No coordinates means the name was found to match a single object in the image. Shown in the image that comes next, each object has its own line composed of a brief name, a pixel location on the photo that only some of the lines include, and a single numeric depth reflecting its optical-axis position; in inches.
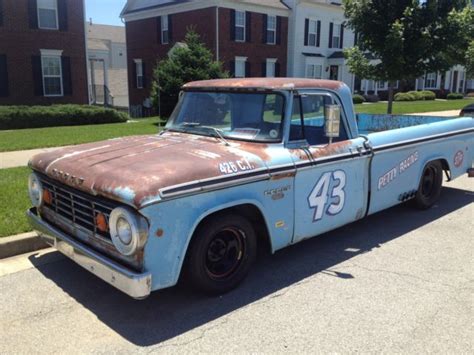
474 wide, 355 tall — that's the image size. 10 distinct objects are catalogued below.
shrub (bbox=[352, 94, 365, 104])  1323.8
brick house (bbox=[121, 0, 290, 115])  1083.9
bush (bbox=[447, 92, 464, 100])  1651.1
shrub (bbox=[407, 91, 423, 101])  1469.0
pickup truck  137.3
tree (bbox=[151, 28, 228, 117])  703.1
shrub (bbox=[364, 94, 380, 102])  1455.5
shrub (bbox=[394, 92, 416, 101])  1421.0
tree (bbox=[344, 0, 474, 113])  477.4
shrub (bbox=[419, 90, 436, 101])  1518.7
